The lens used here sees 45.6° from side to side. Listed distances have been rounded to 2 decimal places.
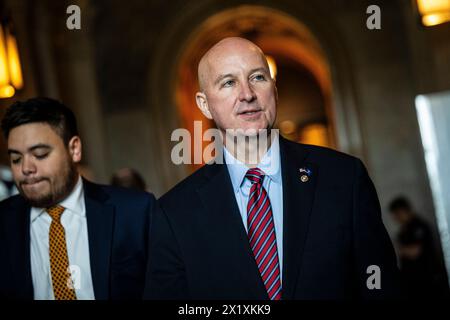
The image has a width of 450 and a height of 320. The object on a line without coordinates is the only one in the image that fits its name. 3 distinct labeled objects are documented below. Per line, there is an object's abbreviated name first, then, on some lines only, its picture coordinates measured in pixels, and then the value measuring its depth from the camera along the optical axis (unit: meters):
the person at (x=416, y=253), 5.91
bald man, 1.98
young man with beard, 2.56
